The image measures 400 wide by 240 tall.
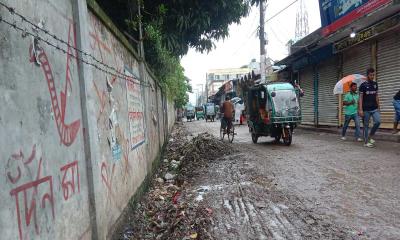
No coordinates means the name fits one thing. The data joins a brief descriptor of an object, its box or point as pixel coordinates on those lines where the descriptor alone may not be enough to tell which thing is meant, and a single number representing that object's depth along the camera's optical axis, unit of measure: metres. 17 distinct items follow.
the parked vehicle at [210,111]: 39.66
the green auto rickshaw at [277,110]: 11.34
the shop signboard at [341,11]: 11.48
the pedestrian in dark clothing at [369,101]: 9.47
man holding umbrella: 10.91
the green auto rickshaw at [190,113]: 51.12
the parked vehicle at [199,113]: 51.34
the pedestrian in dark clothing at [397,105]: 10.03
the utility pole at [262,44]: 20.08
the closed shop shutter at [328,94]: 16.06
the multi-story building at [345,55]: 11.52
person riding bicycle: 13.86
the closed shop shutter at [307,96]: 18.92
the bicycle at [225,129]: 13.87
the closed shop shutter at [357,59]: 13.27
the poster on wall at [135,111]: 5.58
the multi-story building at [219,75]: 87.94
